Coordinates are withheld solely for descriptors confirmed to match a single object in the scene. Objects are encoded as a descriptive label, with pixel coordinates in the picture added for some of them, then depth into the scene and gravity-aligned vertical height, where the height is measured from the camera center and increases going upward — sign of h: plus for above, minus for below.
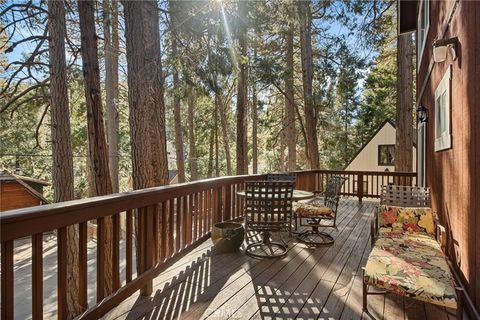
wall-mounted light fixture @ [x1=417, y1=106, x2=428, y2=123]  5.26 +0.81
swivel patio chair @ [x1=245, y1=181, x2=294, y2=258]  3.86 -0.58
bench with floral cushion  2.09 -0.89
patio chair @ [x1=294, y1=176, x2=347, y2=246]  4.53 -0.80
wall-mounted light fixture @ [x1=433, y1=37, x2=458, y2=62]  2.66 +1.06
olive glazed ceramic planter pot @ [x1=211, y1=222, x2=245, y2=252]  4.05 -1.04
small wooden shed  12.50 -1.24
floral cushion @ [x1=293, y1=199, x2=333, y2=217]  4.52 -0.77
